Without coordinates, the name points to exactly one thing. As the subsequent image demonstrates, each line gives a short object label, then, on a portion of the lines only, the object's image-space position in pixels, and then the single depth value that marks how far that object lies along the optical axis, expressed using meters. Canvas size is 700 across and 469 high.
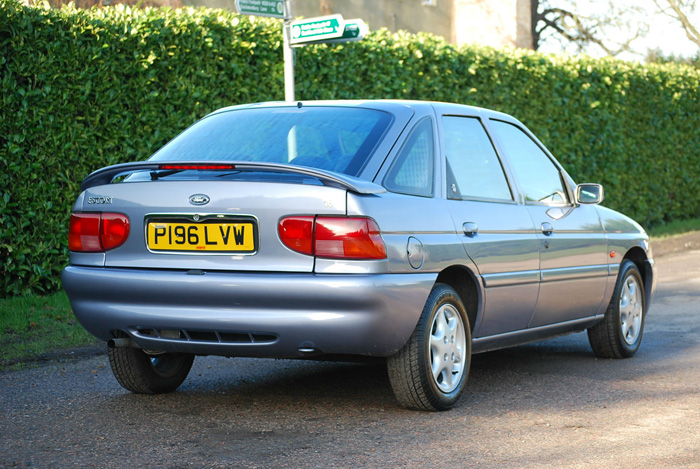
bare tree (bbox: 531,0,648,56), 32.72
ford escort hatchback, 4.99
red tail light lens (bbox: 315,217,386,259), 4.96
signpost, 9.53
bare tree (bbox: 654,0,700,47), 33.84
